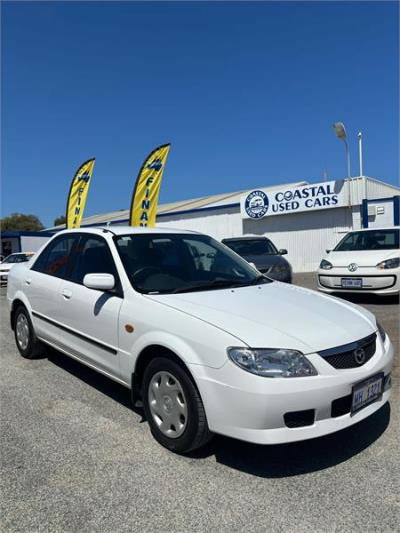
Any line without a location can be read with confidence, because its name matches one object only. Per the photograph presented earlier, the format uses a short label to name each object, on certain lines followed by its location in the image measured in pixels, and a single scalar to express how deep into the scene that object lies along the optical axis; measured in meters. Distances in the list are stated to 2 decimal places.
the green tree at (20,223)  78.38
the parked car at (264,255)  9.68
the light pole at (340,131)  18.56
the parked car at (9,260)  16.94
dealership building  18.48
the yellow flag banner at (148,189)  17.19
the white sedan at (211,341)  2.64
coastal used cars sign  19.27
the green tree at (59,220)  92.41
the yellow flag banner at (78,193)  19.83
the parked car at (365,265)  8.05
